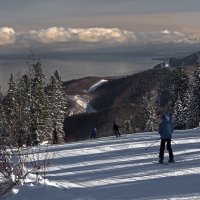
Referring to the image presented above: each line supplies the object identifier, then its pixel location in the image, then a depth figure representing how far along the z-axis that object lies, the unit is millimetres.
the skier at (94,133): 36969
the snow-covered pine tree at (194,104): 57656
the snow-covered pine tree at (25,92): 56112
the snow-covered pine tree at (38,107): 54938
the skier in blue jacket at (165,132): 16328
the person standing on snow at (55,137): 37947
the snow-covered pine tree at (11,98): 59188
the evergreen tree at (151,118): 74044
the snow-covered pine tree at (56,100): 63938
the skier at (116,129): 32088
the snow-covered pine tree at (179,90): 64812
